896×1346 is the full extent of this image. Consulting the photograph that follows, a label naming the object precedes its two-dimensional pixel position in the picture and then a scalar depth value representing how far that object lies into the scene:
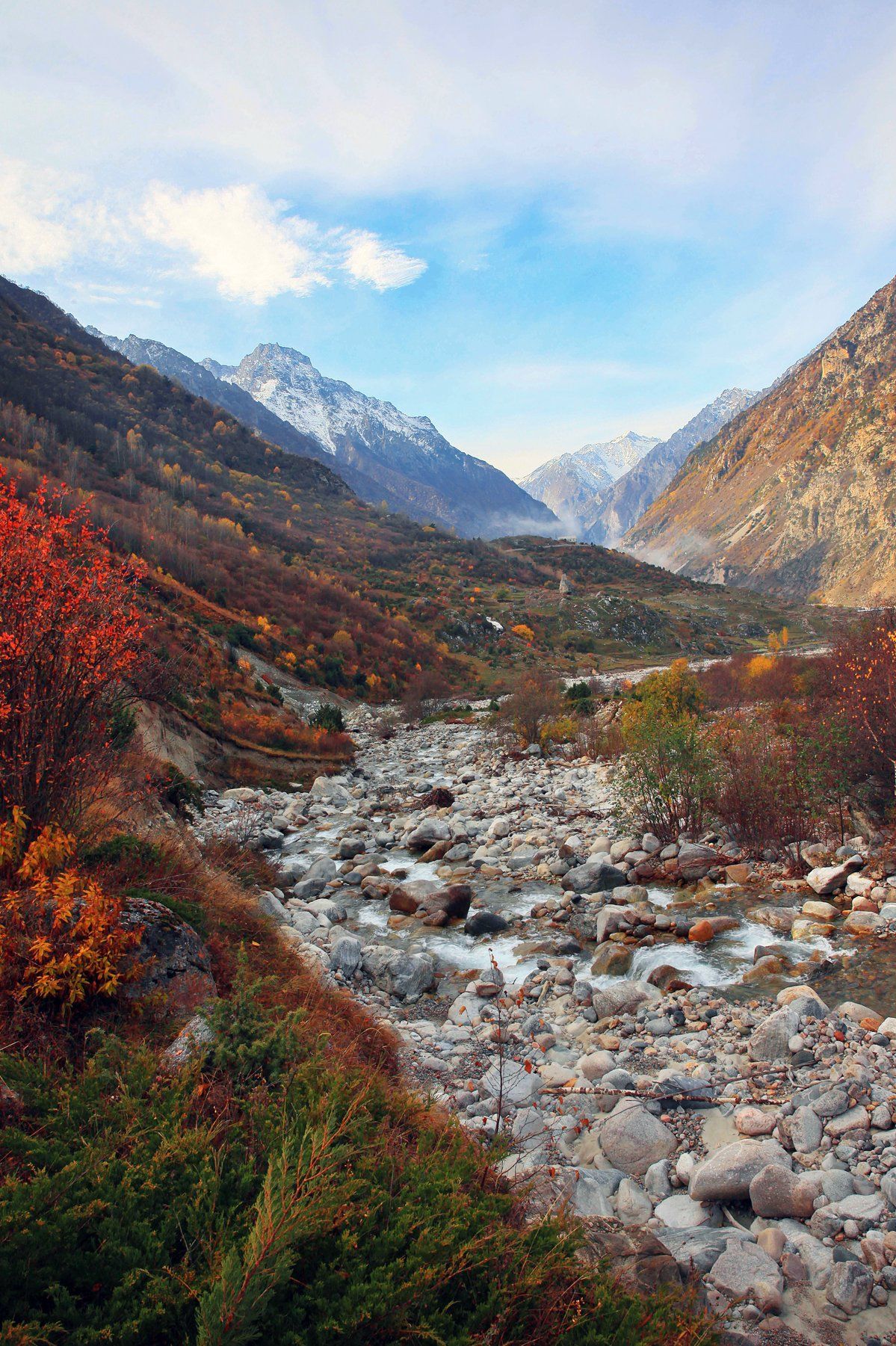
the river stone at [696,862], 9.99
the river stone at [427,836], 13.47
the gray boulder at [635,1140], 4.52
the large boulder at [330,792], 18.12
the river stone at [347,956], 7.84
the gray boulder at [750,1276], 3.28
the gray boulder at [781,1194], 3.79
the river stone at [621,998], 6.62
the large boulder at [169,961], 4.30
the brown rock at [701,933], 7.92
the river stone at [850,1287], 3.22
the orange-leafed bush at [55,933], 3.73
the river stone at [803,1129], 4.28
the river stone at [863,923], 7.30
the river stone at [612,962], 7.62
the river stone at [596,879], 10.10
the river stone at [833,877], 8.44
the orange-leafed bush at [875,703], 8.85
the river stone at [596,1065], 5.57
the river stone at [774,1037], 5.33
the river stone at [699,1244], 3.49
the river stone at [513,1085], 5.21
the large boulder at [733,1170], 4.02
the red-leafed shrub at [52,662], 5.01
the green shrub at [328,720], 24.95
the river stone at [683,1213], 3.92
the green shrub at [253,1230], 2.20
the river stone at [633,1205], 3.98
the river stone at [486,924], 9.20
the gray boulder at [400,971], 7.61
